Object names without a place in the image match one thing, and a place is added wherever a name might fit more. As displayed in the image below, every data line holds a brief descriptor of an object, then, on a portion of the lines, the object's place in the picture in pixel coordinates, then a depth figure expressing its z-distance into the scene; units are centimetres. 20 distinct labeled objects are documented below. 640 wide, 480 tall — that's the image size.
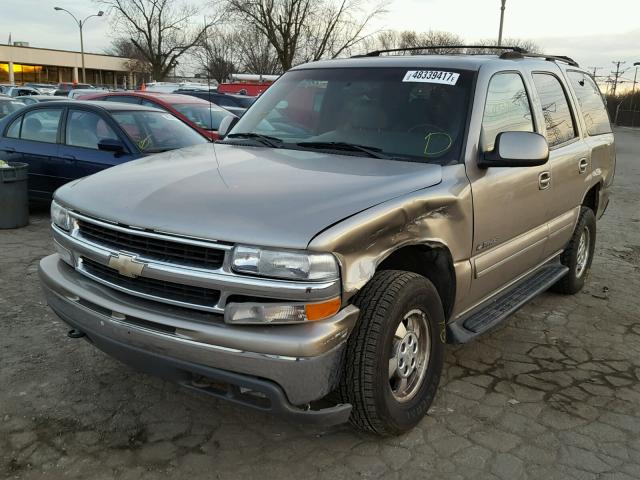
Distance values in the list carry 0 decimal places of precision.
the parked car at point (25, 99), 1527
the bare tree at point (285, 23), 3581
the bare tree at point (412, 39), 6267
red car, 1027
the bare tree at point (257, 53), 3988
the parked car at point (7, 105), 1452
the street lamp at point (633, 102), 4748
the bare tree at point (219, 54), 4108
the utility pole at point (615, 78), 5752
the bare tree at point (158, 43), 4978
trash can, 726
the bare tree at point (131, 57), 5531
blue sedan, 711
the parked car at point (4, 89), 3232
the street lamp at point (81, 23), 5075
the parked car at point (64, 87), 2715
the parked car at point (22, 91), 2892
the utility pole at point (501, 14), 2698
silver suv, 241
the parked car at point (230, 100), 1638
